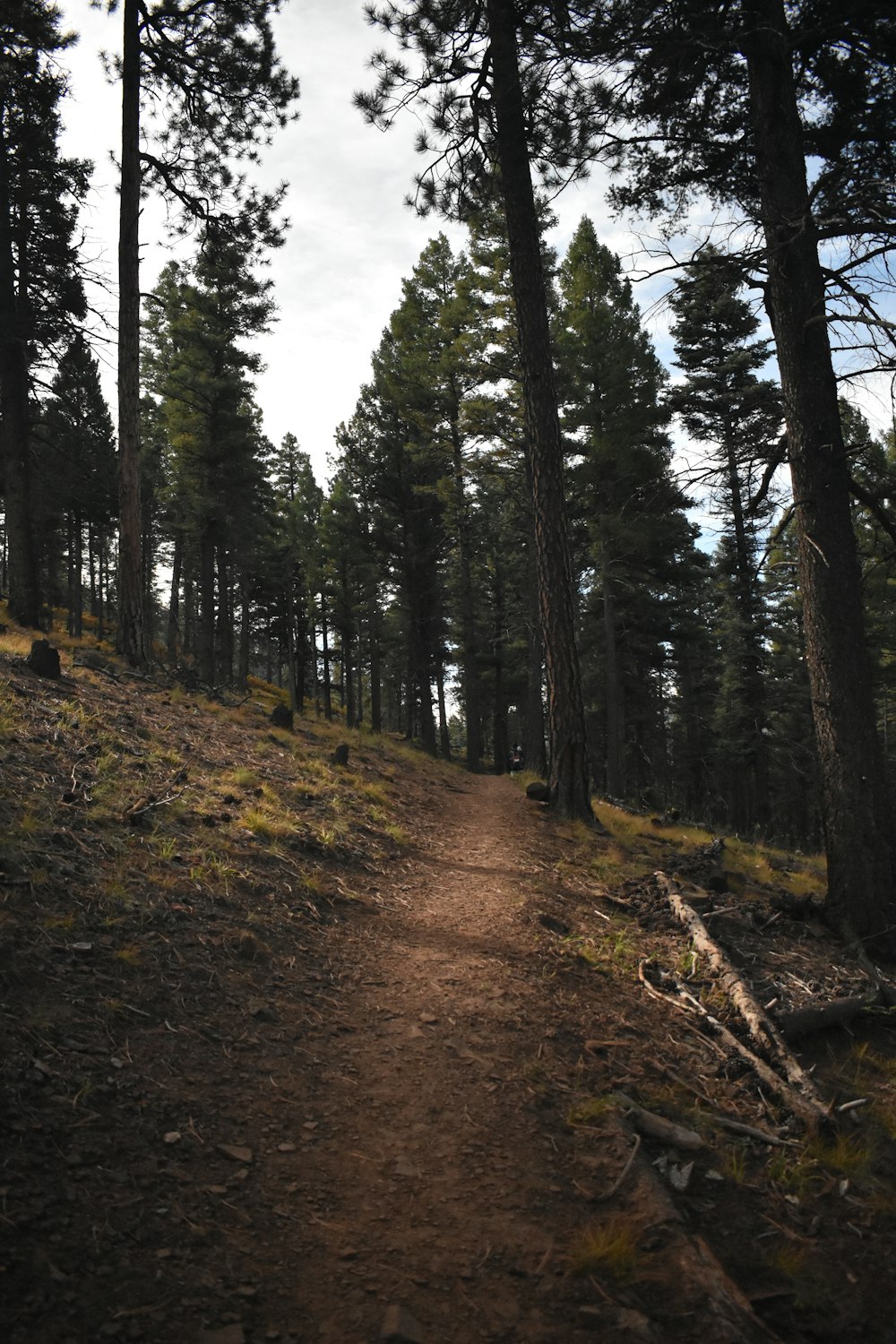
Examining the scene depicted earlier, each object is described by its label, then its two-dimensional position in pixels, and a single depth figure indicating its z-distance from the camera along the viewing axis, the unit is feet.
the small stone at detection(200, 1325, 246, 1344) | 6.40
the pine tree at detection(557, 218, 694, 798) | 61.67
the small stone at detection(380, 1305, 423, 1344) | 6.72
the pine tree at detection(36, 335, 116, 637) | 64.80
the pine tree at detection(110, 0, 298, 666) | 38.04
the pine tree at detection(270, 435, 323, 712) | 108.68
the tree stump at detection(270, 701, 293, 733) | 43.39
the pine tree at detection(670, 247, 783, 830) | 62.90
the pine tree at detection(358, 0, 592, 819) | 30.86
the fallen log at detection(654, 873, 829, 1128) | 11.41
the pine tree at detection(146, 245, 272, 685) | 76.64
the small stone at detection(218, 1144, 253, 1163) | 8.85
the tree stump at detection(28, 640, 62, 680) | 28.76
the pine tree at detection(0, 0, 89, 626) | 44.88
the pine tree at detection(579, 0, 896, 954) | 21.30
